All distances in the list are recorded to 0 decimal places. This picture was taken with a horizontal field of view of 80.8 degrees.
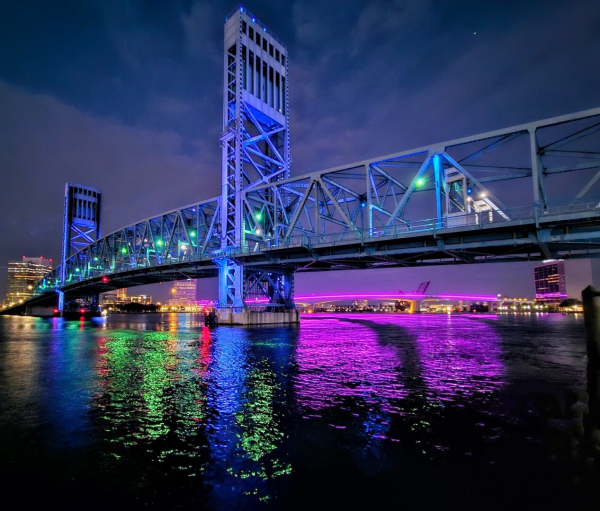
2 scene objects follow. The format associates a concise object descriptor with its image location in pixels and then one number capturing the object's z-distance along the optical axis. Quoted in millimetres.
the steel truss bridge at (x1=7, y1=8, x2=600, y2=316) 29062
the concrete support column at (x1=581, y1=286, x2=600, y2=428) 14680
